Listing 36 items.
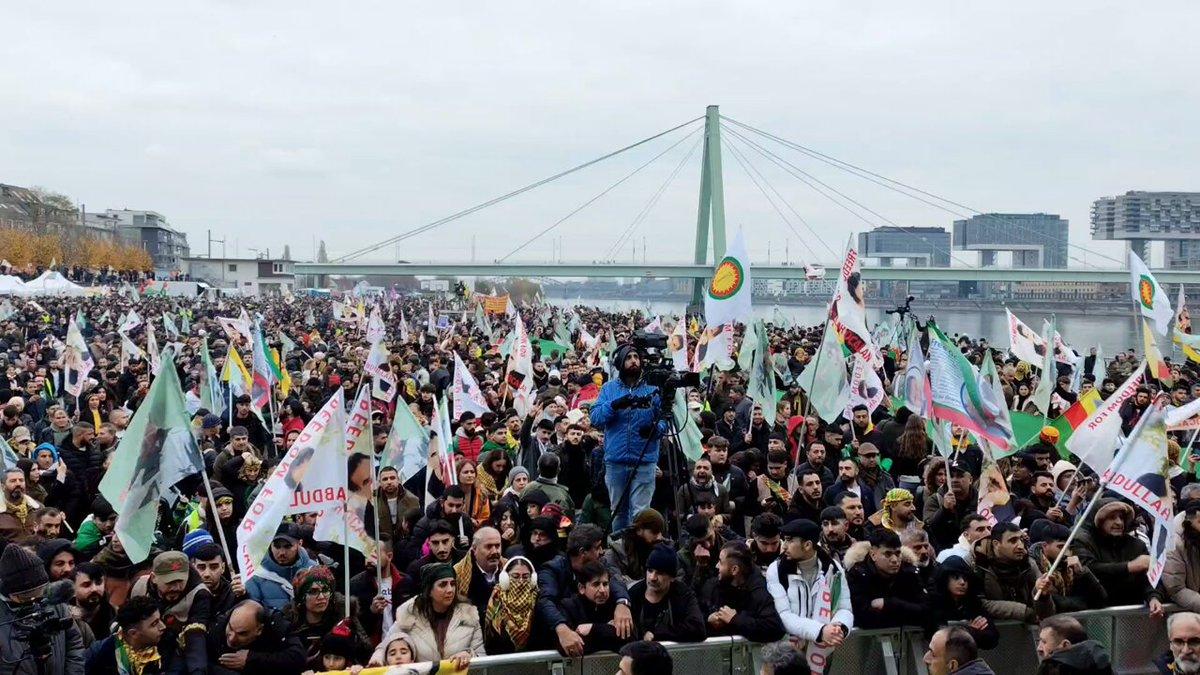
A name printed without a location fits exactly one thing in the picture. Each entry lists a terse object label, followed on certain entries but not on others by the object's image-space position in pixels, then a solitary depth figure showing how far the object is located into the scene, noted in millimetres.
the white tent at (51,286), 41125
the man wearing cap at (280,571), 5789
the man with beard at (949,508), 7379
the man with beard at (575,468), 8750
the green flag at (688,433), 9284
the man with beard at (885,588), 5531
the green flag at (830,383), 10523
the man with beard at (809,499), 7582
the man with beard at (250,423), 11273
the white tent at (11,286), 38312
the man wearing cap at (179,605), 5023
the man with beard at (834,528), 6316
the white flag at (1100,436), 7441
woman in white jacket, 5211
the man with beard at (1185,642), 4371
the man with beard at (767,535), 5902
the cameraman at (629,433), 6973
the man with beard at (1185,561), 5855
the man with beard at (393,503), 7473
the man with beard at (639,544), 6016
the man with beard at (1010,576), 5641
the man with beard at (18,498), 7301
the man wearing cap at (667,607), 5305
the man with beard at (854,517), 6828
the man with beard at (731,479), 8156
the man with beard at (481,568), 5832
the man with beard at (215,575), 5539
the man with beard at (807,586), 5383
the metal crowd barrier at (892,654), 5191
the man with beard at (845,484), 7754
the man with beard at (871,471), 8359
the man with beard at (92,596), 5676
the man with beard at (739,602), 5359
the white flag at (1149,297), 10922
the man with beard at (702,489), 7359
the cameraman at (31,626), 4828
